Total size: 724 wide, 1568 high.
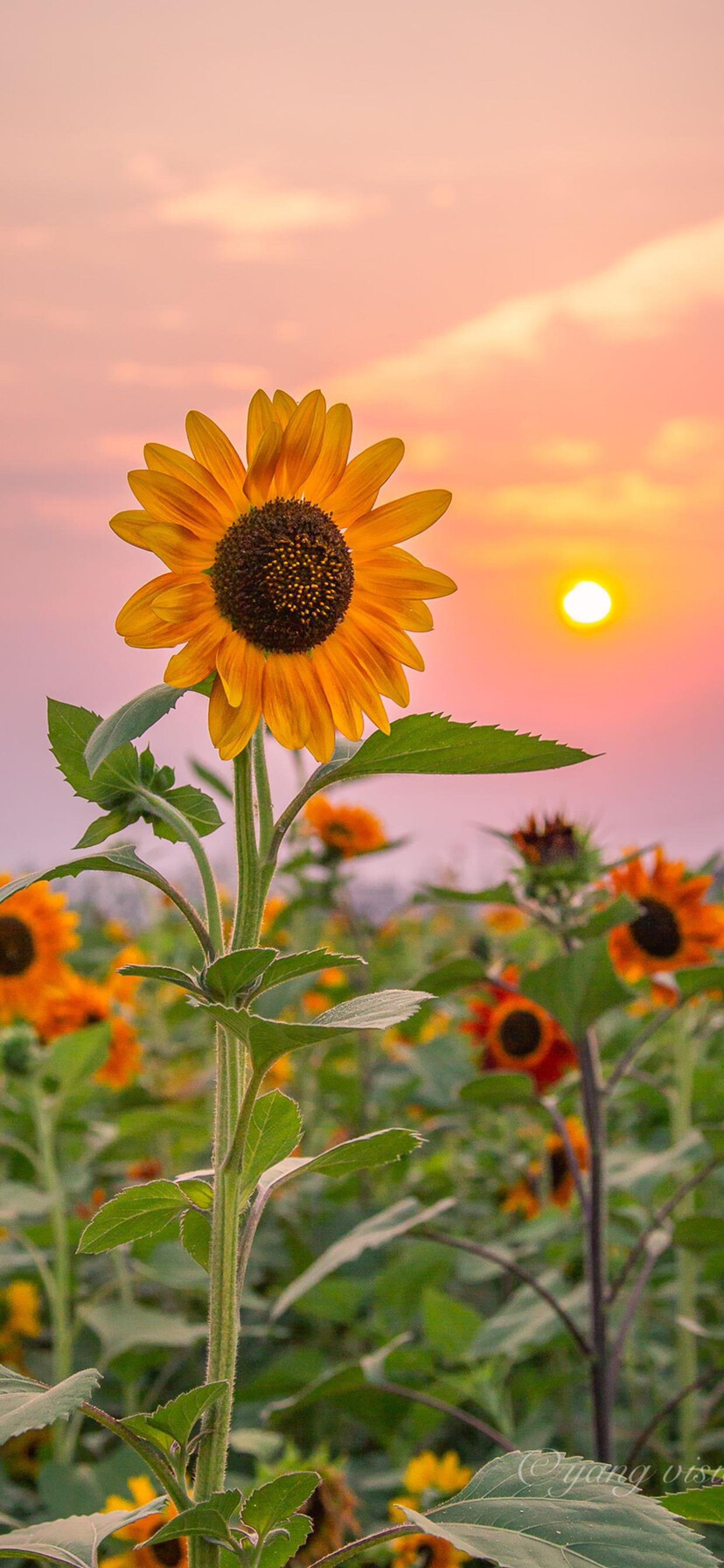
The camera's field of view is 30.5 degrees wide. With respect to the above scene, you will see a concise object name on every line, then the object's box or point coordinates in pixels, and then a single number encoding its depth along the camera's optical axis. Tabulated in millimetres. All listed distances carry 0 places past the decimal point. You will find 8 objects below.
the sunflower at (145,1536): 1405
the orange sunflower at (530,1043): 2551
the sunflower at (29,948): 2846
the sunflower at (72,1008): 2904
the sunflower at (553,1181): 2797
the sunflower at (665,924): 2307
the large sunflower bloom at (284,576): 876
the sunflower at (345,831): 3225
